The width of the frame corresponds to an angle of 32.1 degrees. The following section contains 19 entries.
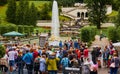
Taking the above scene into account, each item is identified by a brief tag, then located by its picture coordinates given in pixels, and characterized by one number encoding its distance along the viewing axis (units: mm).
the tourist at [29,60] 11247
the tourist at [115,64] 11225
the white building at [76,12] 53743
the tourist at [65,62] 10675
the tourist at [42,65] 10833
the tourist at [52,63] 10592
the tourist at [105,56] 13979
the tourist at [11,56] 11987
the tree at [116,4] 48897
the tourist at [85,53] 13842
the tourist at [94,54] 13358
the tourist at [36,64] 11059
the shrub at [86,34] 25423
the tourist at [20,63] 11674
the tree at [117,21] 33290
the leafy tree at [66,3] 55868
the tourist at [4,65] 12079
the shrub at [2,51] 15083
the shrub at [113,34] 25906
